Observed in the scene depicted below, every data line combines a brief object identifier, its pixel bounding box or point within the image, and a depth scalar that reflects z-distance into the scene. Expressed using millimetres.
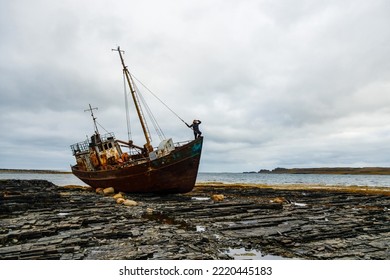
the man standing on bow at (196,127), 27000
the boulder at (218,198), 25325
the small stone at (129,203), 21281
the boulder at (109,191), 32625
